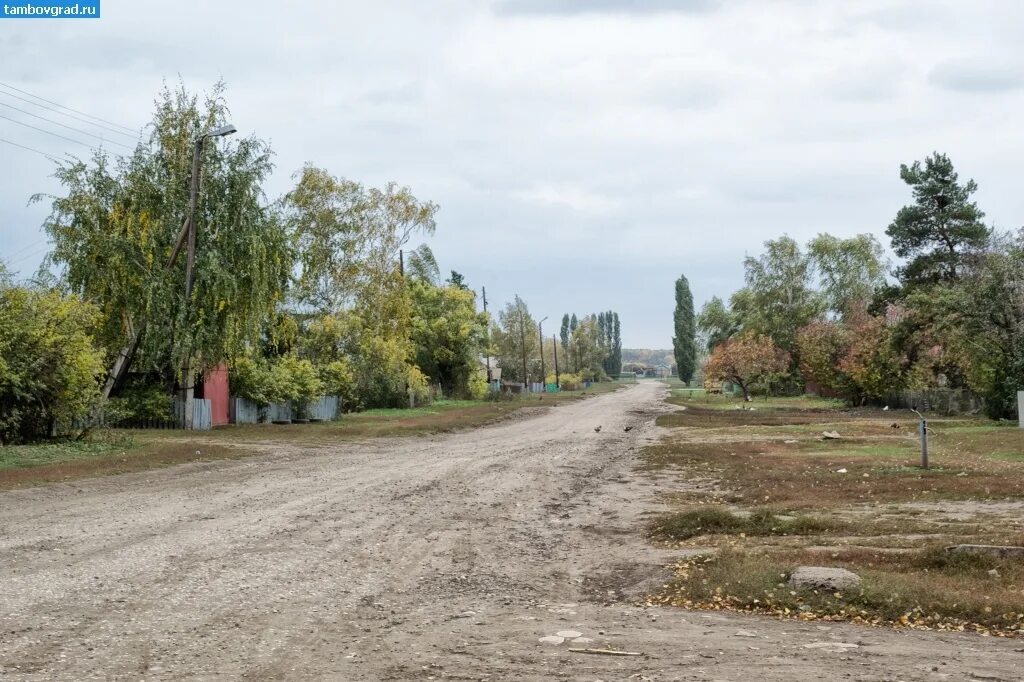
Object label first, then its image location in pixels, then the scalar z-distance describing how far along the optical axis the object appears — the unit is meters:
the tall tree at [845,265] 82.69
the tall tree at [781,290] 82.25
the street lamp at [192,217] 29.69
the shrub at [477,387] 72.75
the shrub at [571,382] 128.12
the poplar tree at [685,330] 132.00
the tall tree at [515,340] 114.56
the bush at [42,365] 22.72
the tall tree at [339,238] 45.12
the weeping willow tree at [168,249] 30.33
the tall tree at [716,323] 98.01
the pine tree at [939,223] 46.94
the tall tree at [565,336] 149.43
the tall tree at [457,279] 99.74
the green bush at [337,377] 42.53
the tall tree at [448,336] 69.12
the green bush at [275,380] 36.47
